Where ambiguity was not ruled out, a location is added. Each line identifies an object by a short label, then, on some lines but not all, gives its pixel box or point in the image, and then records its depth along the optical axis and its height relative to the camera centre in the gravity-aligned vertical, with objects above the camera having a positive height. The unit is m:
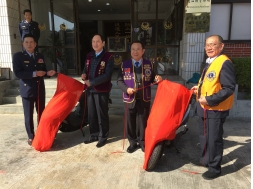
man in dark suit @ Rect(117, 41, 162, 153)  3.05 -0.36
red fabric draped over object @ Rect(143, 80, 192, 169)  2.66 -0.71
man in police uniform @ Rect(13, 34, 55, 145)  3.30 -0.27
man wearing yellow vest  2.34 -0.45
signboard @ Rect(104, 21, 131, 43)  11.15 +1.43
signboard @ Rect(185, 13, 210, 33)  5.38 +0.82
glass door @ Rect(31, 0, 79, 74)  7.05 +0.83
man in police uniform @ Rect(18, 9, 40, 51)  5.37 +0.76
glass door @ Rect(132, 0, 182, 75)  6.79 +0.81
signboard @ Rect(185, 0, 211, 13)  5.26 +1.19
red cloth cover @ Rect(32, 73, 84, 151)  3.29 -0.80
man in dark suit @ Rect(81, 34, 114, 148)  3.33 -0.44
